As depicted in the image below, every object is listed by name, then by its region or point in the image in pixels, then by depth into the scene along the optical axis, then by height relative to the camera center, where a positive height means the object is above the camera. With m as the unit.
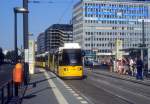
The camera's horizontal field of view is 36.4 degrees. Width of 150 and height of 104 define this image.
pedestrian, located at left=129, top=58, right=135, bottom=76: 21.65 -1.10
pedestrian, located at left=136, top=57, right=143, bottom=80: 18.99 -1.20
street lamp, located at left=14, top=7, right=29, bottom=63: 12.69 +2.41
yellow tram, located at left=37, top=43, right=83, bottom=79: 20.30 -0.74
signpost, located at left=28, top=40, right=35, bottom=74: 23.13 -0.25
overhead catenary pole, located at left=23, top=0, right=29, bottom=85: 16.15 +1.92
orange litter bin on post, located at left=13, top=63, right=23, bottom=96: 9.80 -0.92
